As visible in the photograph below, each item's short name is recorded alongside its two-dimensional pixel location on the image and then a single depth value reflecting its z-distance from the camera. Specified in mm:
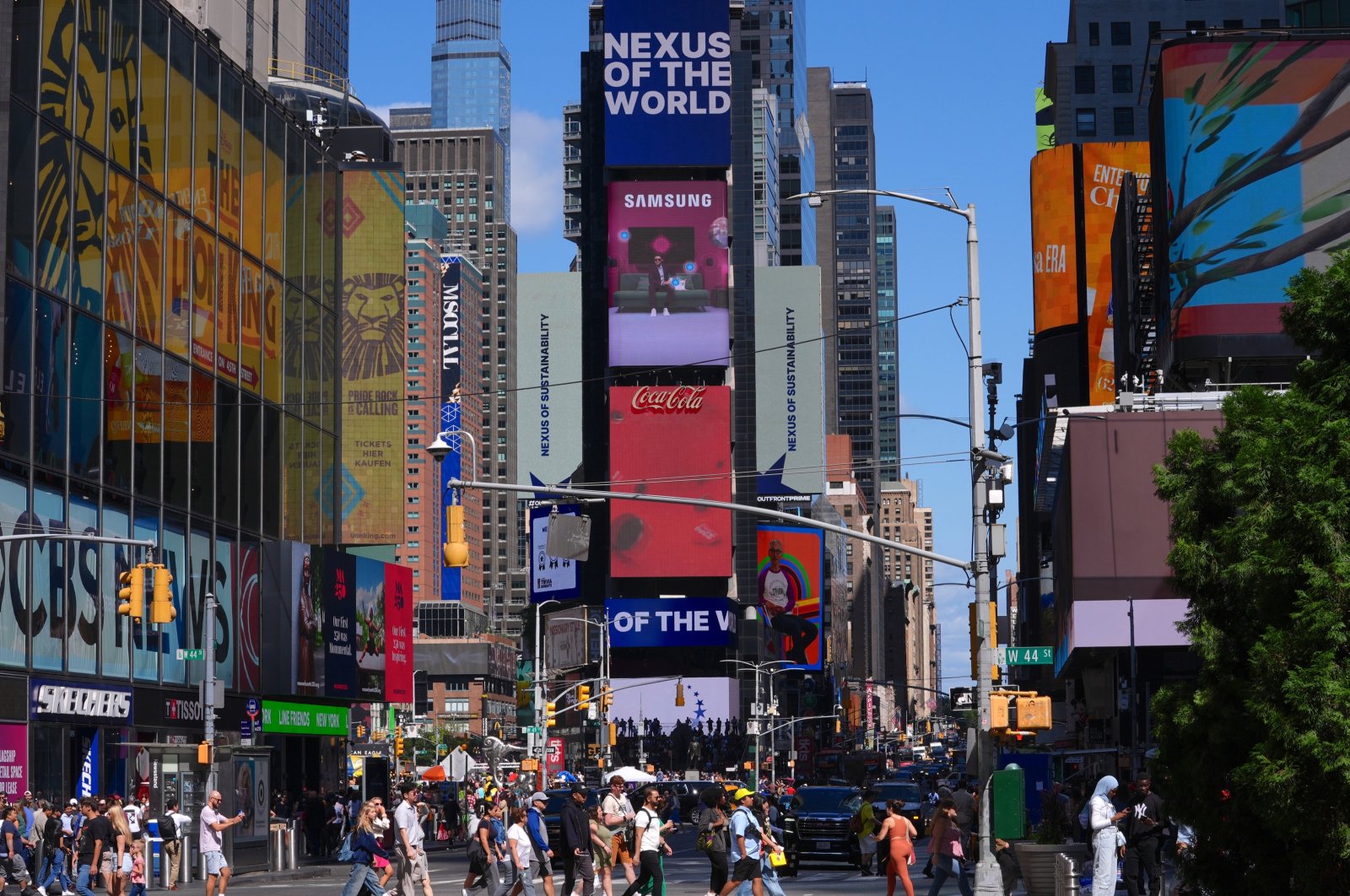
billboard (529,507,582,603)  162125
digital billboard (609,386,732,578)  146625
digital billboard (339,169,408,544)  69875
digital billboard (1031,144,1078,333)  111938
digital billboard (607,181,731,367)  146875
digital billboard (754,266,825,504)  162125
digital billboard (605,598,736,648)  150125
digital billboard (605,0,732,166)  145500
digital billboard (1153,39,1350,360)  63094
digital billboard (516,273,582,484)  162875
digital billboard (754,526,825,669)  173625
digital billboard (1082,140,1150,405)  107562
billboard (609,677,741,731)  152000
